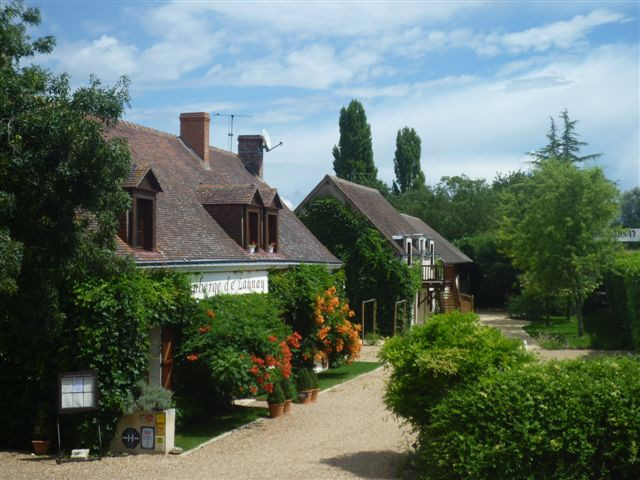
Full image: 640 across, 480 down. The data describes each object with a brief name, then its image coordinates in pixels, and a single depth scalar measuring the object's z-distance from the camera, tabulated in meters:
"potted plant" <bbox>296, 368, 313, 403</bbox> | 19.92
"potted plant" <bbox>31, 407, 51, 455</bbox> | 13.96
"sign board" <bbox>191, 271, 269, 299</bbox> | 17.69
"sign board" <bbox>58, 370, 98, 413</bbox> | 13.20
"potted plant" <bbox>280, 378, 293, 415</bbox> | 18.23
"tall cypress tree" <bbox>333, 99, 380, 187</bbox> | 68.88
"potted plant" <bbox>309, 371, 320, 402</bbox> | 20.16
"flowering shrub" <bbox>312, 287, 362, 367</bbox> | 21.86
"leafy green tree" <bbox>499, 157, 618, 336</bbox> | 37.91
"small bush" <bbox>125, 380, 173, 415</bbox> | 13.98
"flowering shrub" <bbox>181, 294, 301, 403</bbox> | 15.63
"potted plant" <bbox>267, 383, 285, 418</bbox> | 17.77
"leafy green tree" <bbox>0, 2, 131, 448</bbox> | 11.55
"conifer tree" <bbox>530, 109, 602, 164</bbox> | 68.83
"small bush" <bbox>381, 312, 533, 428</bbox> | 11.71
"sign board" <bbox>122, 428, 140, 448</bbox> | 14.07
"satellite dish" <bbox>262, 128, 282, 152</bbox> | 29.17
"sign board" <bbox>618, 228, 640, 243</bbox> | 68.32
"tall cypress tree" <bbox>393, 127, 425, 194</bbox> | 80.19
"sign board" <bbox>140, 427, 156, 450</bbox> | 14.00
